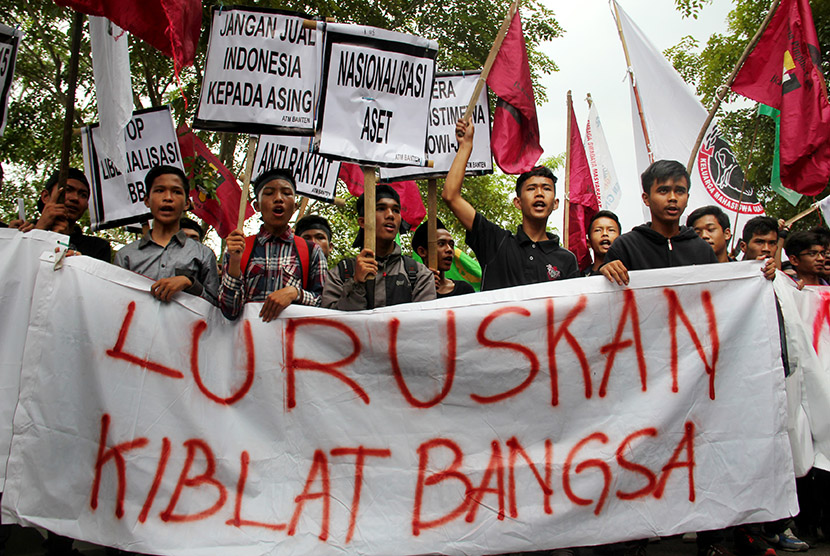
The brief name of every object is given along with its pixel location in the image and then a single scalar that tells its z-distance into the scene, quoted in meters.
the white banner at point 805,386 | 3.42
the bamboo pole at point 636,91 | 6.25
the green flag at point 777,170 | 5.18
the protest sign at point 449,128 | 4.83
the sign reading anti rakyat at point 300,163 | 5.93
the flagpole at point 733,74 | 5.23
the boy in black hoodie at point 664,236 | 3.61
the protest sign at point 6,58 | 3.85
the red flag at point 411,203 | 6.75
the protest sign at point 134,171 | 5.22
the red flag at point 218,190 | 6.31
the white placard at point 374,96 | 3.54
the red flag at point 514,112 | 4.59
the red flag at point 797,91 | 4.93
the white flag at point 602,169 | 8.15
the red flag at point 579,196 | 6.96
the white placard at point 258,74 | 3.88
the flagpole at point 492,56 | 3.91
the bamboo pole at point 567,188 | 6.16
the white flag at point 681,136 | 6.20
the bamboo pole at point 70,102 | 3.61
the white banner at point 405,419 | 3.04
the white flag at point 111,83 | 4.21
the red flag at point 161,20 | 3.69
